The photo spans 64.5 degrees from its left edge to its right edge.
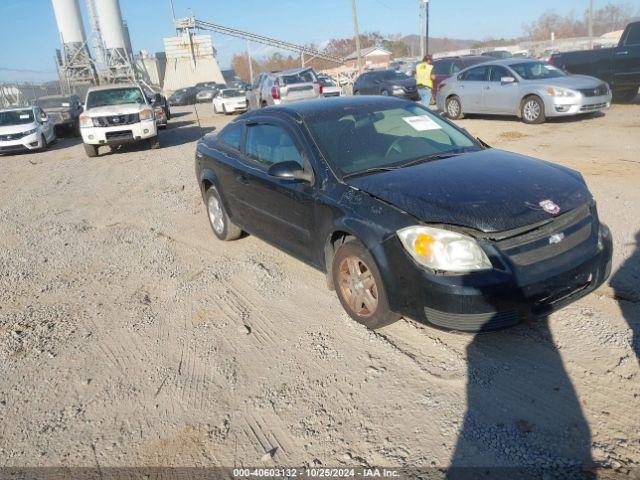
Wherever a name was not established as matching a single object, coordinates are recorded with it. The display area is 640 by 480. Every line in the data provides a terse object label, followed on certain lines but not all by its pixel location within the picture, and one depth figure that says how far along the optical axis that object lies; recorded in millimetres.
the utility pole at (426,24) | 35781
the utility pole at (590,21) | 41838
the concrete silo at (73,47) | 46250
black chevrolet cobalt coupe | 2965
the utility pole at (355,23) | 34994
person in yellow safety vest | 14538
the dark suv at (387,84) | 19391
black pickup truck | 13641
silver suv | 18750
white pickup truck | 13547
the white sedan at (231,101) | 25094
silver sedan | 11789
